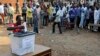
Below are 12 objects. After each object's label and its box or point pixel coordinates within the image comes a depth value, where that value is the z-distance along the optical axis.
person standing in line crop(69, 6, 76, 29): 9.13
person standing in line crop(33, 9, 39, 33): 8.01
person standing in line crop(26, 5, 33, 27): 9.32
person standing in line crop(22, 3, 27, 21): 9.86
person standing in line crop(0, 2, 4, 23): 10.36
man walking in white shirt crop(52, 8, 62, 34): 8.07
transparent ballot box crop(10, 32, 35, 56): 2.78
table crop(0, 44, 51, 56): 2.99
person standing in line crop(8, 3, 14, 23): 10.40
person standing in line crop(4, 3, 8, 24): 10.50
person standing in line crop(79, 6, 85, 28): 9.17
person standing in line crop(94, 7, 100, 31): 8.74
